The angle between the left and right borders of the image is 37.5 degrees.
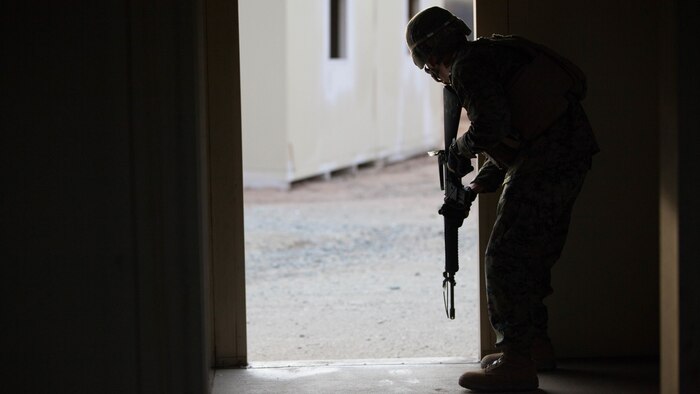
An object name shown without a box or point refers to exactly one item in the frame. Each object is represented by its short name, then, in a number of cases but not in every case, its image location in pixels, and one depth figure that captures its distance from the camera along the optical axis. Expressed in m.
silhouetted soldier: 4.21
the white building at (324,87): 14.14
